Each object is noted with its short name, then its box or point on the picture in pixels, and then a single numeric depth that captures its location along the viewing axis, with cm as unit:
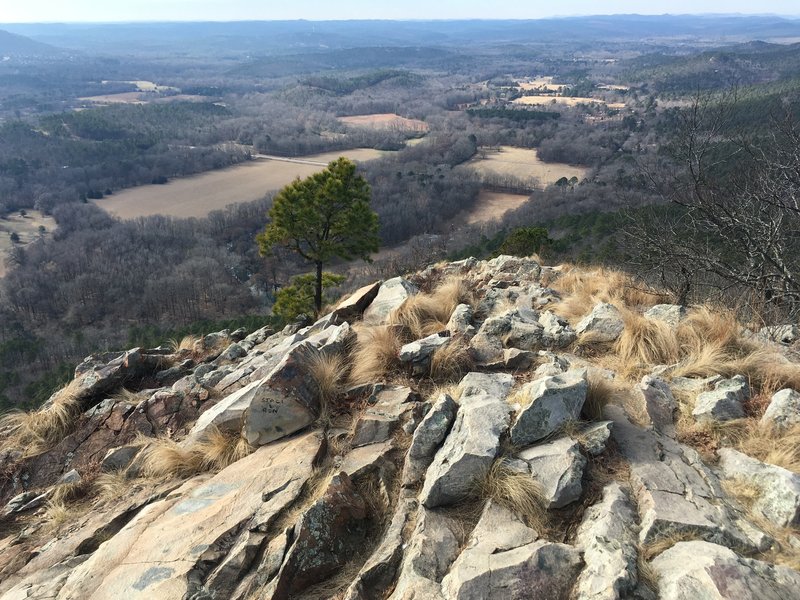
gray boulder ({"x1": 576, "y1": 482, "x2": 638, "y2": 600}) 324
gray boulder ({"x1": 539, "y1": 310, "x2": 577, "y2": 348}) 712
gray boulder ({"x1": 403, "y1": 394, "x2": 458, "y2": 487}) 477
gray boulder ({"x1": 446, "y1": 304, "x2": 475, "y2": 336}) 782
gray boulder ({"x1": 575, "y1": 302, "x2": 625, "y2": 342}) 709
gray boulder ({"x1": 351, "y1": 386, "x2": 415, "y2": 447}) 545
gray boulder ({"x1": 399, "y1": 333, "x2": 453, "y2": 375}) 664
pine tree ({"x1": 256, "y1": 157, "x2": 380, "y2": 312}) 1788
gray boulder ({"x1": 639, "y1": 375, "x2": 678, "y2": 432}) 504
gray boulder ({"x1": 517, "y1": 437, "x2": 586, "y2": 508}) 406
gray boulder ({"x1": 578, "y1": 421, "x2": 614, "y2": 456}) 454
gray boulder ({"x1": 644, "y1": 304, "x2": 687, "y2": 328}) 737
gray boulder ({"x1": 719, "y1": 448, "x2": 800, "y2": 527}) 367
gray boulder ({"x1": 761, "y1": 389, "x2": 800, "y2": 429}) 468
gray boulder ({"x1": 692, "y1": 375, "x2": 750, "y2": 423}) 493
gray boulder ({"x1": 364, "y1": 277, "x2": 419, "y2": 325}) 963
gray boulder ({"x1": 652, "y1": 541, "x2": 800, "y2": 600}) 304
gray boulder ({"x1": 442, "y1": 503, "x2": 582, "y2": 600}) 339
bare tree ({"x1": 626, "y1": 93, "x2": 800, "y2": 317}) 914
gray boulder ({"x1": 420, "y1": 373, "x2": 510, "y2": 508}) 434
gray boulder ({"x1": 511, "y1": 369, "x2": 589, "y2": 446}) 470
